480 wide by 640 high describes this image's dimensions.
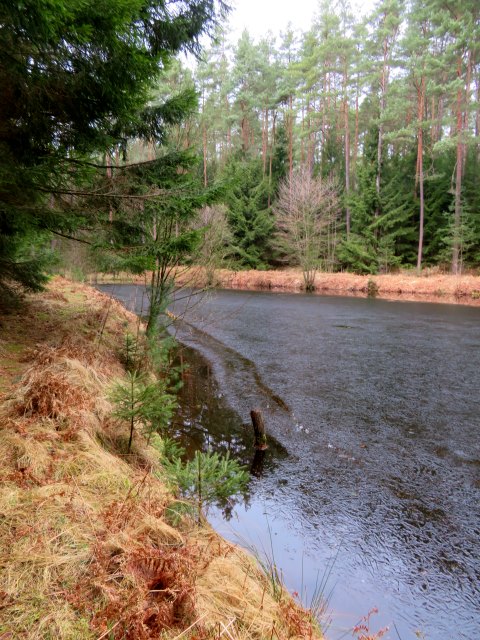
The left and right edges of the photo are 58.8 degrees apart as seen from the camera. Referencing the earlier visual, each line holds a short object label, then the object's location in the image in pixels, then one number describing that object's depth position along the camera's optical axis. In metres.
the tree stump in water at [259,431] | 5.68
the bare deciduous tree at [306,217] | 27.16
